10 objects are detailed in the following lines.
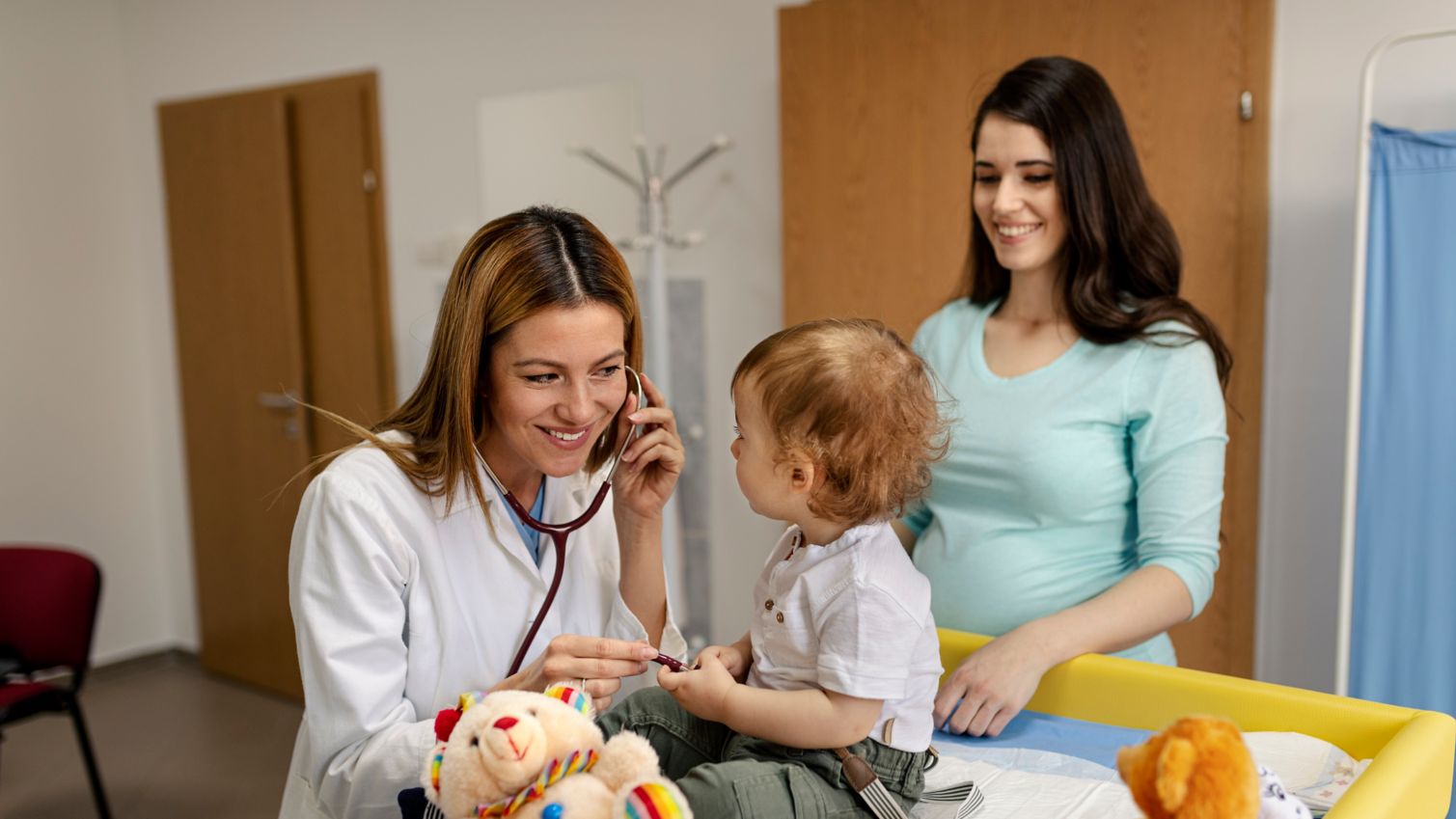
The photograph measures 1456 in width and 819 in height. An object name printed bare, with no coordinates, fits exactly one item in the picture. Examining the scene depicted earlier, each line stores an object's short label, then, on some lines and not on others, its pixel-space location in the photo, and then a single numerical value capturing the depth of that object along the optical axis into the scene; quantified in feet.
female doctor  4.02
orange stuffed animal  2.54
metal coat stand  9.84
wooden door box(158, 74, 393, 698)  13.30
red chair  9.68
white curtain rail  6.63
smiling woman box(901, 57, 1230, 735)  4.83
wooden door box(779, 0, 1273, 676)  7.41
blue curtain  6.50
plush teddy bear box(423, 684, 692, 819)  2.94
